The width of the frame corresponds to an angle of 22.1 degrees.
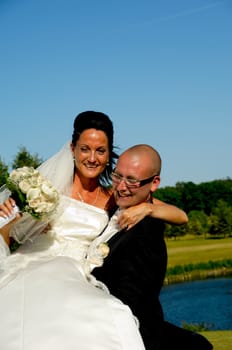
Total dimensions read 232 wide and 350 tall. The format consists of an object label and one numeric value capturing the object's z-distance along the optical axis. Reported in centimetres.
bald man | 432
